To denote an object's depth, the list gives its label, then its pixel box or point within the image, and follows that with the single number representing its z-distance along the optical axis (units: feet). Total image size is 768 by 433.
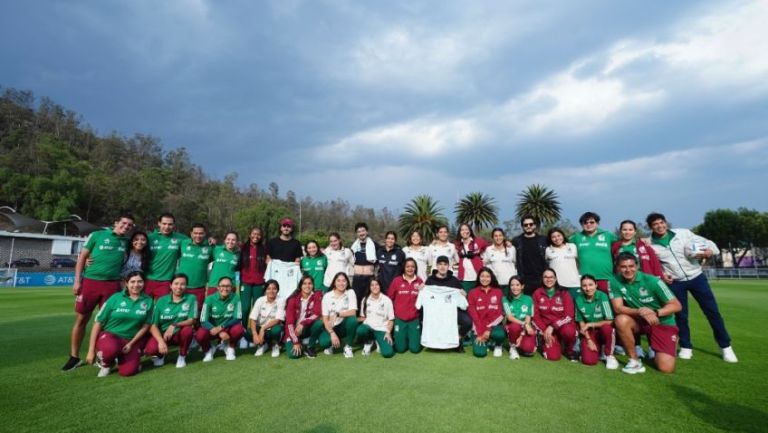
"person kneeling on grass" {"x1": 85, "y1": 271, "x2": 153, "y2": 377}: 15.15
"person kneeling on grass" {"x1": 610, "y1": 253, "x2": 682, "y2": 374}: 15.23
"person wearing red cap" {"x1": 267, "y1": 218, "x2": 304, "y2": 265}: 22.68
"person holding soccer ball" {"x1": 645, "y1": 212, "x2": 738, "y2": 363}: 17.02
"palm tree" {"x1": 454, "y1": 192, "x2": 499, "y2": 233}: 151.12
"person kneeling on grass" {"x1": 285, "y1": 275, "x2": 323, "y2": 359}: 18.52
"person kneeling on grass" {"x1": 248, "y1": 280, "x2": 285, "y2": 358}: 19.15
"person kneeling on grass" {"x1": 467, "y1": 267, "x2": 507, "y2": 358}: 18.22
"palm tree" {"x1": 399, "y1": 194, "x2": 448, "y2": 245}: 151.12
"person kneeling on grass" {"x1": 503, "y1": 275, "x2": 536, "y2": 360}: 17.95
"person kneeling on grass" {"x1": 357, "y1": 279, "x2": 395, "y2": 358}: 18.98
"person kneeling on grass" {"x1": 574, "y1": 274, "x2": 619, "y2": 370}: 16.38
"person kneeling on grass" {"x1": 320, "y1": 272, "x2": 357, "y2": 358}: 19.03
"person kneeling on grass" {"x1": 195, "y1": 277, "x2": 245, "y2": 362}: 17.83
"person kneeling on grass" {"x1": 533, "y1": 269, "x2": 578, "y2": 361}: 17.28
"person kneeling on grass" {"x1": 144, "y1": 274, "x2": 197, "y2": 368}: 16.52
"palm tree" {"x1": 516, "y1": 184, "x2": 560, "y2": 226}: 143.23
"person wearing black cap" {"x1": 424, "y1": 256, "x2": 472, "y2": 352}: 19.65
